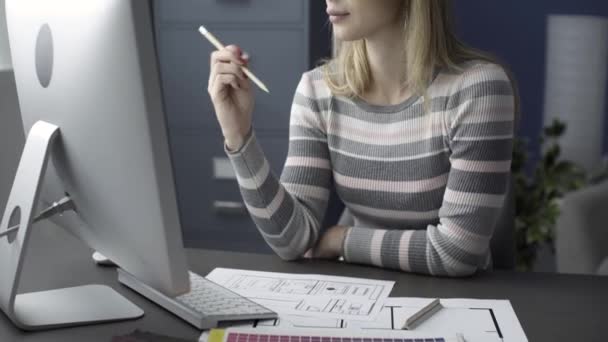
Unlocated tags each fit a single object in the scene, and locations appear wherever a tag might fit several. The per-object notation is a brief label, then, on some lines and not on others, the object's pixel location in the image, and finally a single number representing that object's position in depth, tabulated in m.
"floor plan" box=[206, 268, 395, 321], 2.05
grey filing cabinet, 4.33
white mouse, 2.27
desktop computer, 1.76
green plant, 4.12
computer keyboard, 1.97
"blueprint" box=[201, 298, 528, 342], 1.95
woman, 2.35
